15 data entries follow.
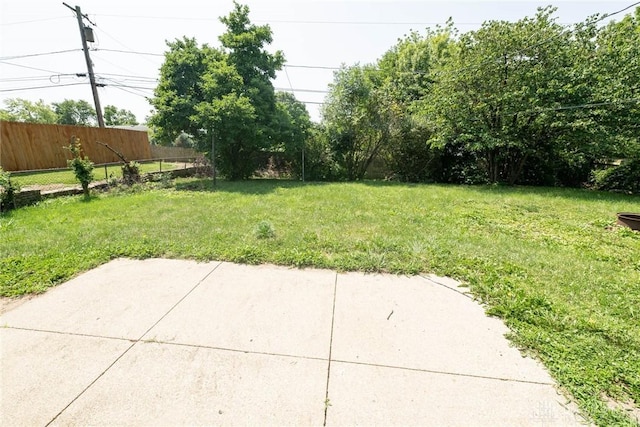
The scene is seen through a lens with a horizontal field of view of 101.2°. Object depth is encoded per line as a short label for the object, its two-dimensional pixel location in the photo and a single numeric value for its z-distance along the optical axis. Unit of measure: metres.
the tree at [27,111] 38.72
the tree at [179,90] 9.75
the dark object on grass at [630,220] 4.56
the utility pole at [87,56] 12.95
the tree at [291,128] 10.34
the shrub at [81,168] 6.66
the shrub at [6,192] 5.49
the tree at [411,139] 11.23
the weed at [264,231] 4.13
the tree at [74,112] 49.25
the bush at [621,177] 8.82
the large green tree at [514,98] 8.52
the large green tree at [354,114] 10.91
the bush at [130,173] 8.80
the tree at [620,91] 7.71
